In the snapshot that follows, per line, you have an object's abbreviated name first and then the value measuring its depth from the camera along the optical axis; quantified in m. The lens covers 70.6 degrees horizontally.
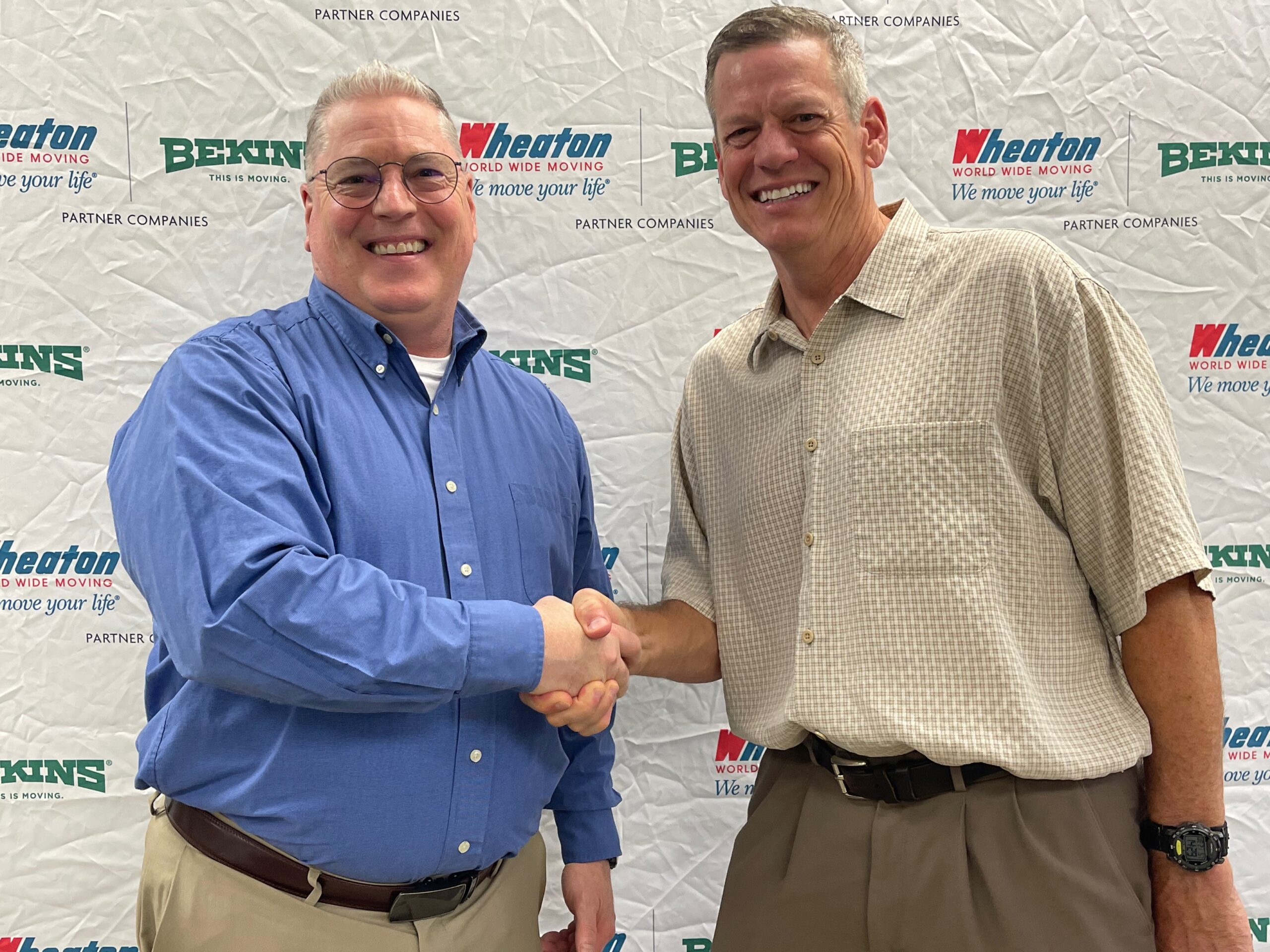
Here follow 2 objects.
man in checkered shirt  1.27
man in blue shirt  1.18
